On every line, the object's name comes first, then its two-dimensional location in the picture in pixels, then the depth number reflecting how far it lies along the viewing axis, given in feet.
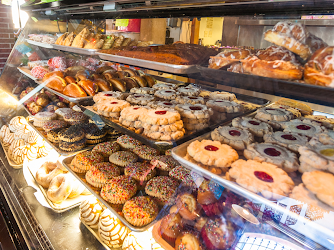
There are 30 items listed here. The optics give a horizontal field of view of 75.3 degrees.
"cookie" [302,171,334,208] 0.79
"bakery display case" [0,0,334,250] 0.96
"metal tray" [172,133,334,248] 0.80
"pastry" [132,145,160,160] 1.99
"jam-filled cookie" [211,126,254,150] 1.21
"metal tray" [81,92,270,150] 1.34
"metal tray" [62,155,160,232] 1.41
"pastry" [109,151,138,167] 1.92
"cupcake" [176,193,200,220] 1.35
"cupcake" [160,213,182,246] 1.35
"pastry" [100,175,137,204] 1.60
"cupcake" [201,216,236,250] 1.24
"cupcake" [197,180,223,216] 1.31
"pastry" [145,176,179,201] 1.61
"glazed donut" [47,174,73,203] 2.02
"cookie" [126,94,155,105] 1.91
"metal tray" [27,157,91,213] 2.01
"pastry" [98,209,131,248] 1.66
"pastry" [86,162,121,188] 1.74
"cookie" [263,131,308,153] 1.13
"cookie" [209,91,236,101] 1.98
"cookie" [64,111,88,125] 2.54
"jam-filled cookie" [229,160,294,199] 0.88
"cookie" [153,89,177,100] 1.98
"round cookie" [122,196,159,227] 1.44
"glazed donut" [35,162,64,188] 2.19
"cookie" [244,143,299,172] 0.99
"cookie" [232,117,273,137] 1.33
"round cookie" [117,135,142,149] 2.13
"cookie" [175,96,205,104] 1.85
